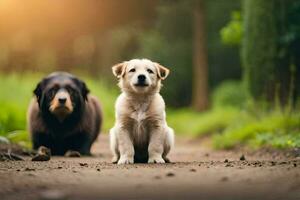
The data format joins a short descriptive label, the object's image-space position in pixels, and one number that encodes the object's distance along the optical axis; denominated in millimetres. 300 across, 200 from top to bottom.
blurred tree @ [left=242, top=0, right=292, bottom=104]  14568
